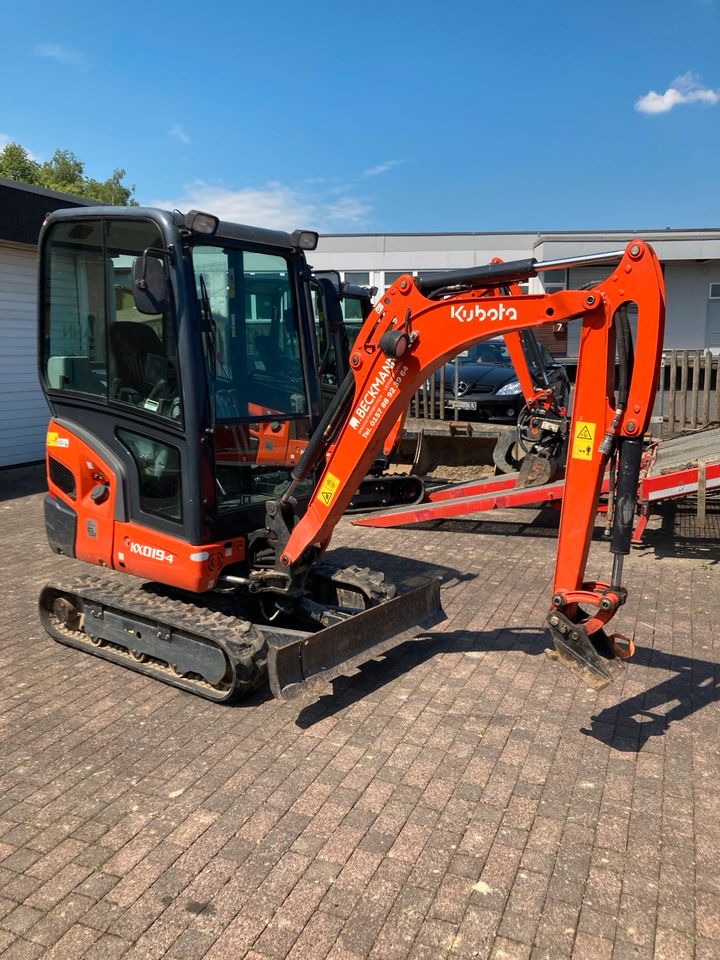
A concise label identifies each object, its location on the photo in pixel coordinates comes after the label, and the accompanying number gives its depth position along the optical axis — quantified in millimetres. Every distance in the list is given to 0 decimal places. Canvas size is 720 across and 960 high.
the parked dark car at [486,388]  13672
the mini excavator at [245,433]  4086
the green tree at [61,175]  54938
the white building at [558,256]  26016
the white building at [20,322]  12641
